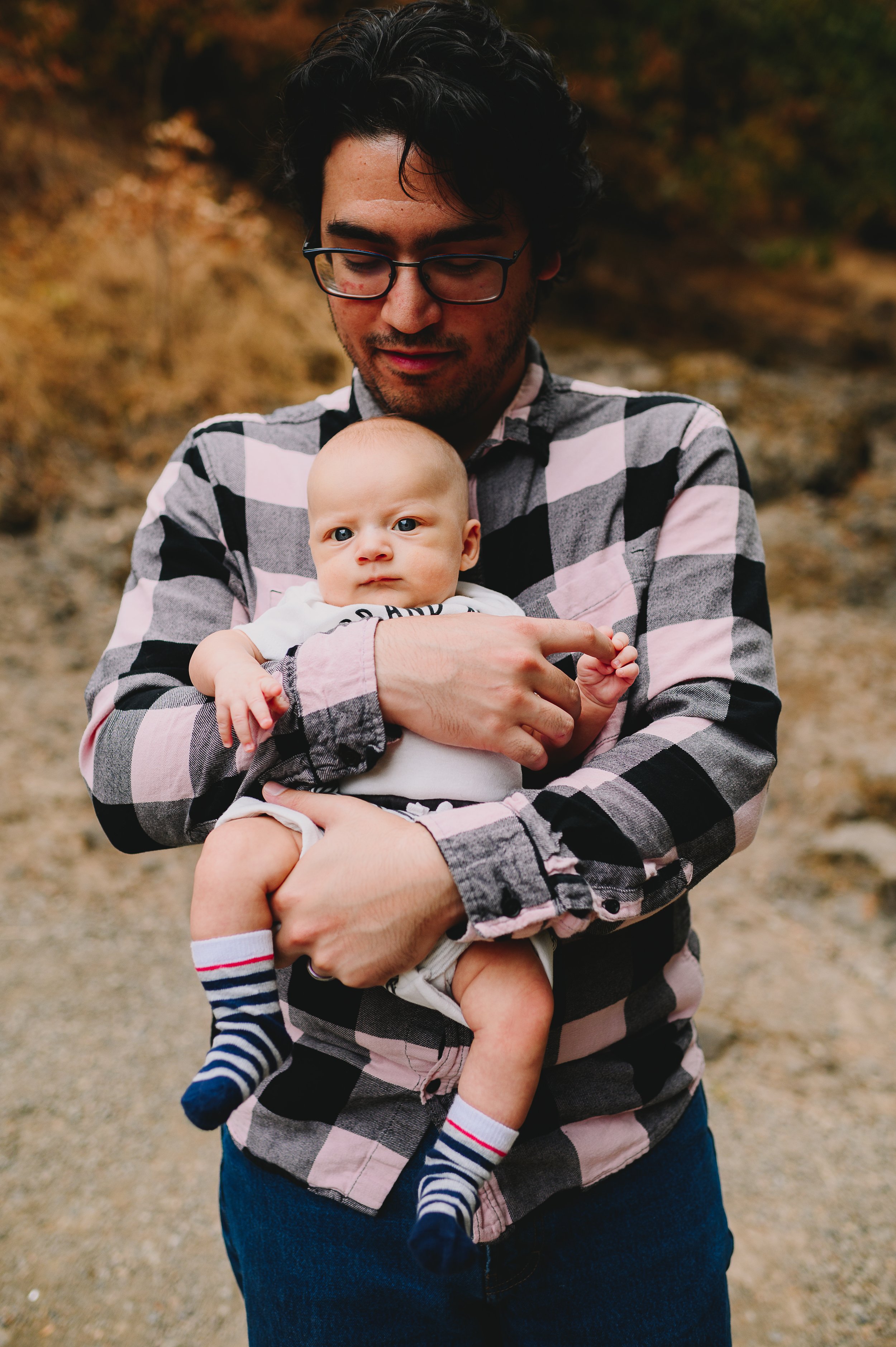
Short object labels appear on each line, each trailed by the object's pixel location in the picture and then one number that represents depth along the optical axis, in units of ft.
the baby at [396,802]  3.08
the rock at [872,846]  6.59
